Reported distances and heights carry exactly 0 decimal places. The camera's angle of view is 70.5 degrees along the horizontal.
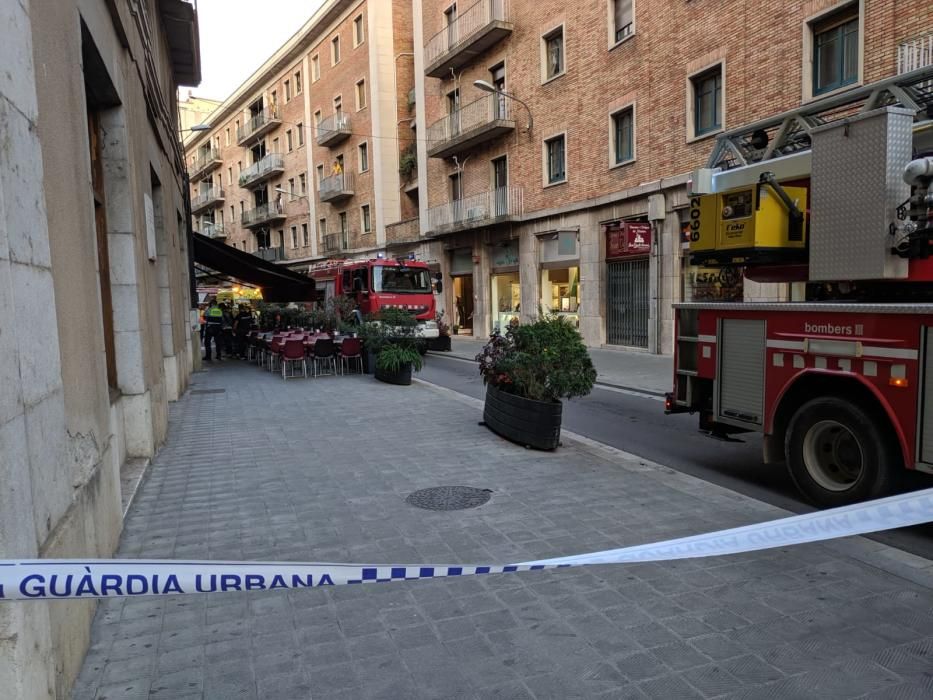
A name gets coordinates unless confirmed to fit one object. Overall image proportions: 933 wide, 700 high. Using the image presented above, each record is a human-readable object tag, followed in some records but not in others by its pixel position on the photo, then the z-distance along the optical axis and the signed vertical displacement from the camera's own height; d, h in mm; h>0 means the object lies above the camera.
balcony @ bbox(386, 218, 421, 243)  32812 +3424
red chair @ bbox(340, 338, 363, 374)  14266 -1053
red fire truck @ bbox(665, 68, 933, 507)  4797 -146
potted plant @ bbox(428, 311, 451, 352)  21294 -1424
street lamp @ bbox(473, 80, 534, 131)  22891 +7363
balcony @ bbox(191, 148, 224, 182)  61156 +13430
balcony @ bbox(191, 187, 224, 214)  61469 +9986
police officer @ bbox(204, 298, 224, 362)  20250 -705
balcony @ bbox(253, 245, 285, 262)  49094 +3685
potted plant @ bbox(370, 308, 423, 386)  12500 -958
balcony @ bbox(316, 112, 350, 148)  37469 +9875
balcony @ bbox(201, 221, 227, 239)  61556 +6952
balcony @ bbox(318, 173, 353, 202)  38031 +6596
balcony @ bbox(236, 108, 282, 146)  46972 +13222
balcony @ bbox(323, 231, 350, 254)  39647 +3551
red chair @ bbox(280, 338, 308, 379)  13703 -1033
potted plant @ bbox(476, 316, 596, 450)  7184 -911
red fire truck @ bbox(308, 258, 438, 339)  20281 +371
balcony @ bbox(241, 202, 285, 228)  48406 +6598
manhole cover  5387 -1693
